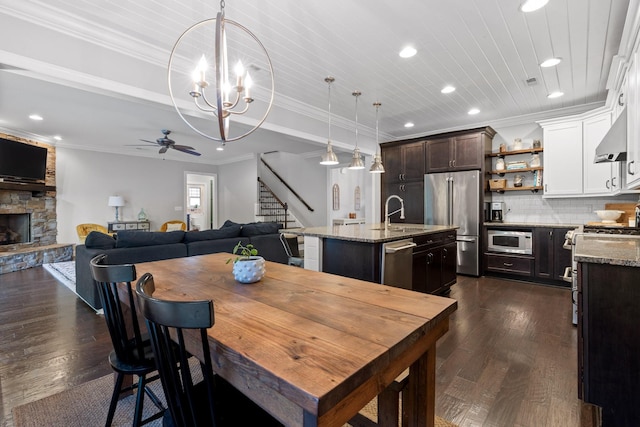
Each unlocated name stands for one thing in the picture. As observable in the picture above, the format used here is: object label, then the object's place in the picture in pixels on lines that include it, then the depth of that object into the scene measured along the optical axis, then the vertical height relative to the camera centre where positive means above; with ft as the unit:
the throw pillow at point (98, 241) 11.25 -1.00
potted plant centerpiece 5.00 -0.93
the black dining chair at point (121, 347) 4.33 -2.04
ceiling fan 18.52 +4.31
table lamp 23.70 +1.01
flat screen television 18.35 +3.37
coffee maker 16.83 +0.05
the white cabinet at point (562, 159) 14.07 +2.51
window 37.40 +2.03
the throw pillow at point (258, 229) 15.52 -0.82
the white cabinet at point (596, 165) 13.03 +2.02
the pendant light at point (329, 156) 11.35 +2.13
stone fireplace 18.81 -0.64
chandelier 5.83 +4.83
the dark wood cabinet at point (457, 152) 16.22 +3.33
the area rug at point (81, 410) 5.52 -3.74
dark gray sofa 11.16 -1.31
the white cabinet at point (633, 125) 6.89 +2.05
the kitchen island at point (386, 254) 9.60 -1.43
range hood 8.32 +1.97
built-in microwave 14.98 -1.48
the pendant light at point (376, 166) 12.60 +1.93
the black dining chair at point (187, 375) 2.54 -1.53
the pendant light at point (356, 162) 11.94 +2.00
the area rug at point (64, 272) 14.98 -3.25
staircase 27.12 +0.38
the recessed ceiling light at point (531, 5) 7.17 +4.95
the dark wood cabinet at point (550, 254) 14.11 -2.01
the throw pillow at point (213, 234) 13.30 -0.94
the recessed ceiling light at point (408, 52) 9.41 +5.06
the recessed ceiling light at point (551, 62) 10.16 +5.07
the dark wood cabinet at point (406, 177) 18.29 +2.21
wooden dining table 2.31 -1.21
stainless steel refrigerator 16.11 +0.22
